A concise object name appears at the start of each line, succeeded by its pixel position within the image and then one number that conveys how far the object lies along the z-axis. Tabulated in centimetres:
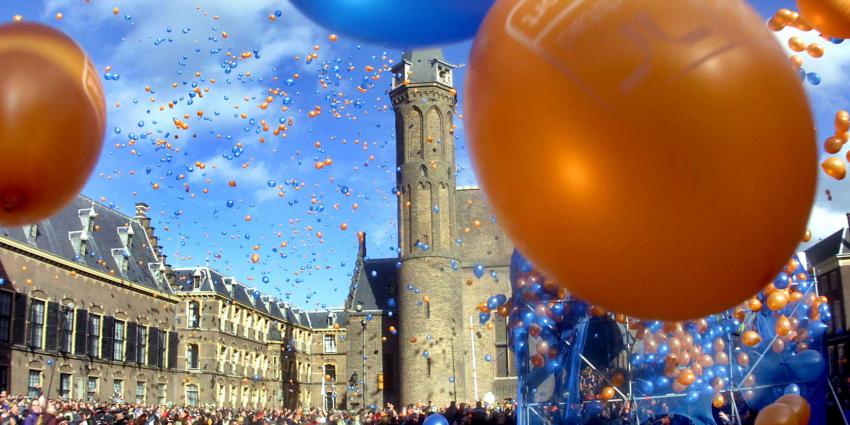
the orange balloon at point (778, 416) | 612
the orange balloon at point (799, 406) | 653
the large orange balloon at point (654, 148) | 256
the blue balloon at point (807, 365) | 1284
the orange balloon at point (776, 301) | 892
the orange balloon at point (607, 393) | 1312
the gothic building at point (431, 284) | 3750
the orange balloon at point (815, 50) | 703
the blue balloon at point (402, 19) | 417
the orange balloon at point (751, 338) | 823
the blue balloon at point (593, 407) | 1410
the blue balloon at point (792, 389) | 1241
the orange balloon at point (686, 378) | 988
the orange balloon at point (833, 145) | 695
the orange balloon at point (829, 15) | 418
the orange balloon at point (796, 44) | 706
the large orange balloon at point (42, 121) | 402
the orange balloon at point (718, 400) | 1261
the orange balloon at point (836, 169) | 651
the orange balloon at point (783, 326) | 1178
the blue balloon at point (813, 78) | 863
